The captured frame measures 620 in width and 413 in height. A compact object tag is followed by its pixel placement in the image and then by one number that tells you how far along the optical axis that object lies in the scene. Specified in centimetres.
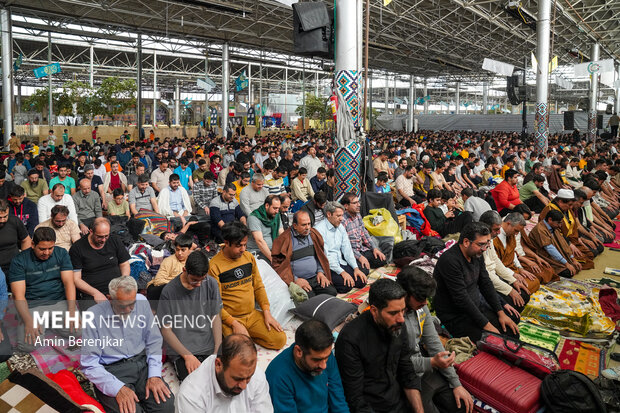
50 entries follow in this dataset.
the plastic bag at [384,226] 708
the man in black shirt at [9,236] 484
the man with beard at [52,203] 629
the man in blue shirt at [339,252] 569
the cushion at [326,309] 460
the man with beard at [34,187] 777
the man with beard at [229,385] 245
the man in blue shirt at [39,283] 412
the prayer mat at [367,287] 552
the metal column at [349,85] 687
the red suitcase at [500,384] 338
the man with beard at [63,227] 519
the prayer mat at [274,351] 417
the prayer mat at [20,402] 258
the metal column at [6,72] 1544
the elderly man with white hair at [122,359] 323
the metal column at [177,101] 4080
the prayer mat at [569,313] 492
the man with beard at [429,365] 334
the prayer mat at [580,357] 427
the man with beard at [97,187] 834
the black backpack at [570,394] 326
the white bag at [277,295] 486
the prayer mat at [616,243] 840
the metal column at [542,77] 1532
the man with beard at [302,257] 537
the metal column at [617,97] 2950
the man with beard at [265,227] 589
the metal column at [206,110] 2409
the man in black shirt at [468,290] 422
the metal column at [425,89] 4451
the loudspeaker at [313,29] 657
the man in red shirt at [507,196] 859
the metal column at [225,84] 2303
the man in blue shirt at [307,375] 257
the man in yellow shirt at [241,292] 409
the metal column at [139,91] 1972
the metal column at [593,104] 2399
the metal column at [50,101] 2201
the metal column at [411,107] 3797
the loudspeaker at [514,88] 1914
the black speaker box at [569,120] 2678
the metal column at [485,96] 5038
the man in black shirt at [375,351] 294
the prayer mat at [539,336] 457
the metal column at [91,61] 2688
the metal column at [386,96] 4216
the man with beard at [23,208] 612
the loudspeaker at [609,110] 2999
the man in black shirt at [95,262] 445
